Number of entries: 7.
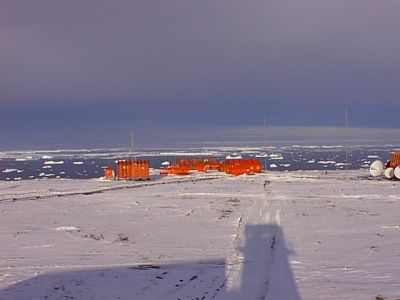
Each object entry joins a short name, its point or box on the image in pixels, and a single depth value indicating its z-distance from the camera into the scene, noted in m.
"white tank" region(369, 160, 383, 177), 41.69
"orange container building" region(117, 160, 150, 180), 40.84
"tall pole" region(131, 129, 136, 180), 40.78
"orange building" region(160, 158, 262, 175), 47.84
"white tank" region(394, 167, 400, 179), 38.44
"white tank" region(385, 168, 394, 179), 39.31
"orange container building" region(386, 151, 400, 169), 40.03
